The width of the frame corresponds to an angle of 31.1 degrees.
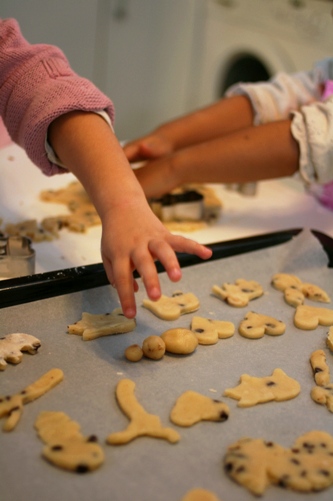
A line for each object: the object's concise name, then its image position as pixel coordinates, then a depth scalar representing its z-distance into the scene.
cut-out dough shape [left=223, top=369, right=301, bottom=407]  0.56
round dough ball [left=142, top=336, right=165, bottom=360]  0.60
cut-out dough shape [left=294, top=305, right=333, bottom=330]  0.69
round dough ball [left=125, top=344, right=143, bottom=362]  0.60
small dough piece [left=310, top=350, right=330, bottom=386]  0.59
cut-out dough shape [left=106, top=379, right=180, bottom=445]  0.49
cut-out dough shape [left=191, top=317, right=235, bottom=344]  0.64
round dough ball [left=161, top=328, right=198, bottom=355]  0.61
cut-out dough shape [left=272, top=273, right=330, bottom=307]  0.74
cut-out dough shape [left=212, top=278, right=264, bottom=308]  0.72
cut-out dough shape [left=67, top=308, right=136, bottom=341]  0.63
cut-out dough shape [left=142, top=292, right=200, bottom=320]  0.68
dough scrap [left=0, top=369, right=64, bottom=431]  0.50
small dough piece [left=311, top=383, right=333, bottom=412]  0.56
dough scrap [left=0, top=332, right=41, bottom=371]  0.57
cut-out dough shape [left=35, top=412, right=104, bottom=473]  0.46
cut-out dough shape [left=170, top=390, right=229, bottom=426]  0.52
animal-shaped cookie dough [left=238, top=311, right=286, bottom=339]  0.66
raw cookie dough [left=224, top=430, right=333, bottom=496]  0.46
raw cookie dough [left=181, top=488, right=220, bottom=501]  0.44
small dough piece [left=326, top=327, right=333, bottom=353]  0.65
